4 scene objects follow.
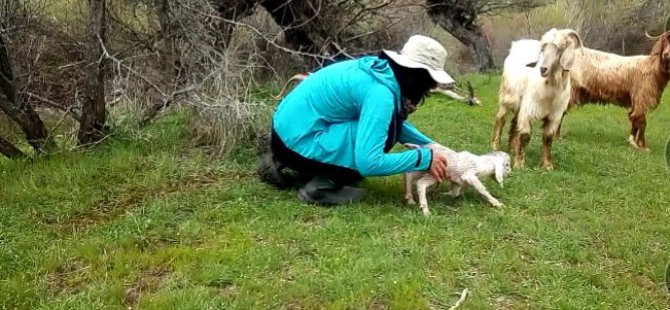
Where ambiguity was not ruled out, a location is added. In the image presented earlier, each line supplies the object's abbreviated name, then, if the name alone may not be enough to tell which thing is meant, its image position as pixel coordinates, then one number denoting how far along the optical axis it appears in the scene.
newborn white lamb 5.59
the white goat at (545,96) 7.13
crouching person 5.17
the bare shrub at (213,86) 6.96
